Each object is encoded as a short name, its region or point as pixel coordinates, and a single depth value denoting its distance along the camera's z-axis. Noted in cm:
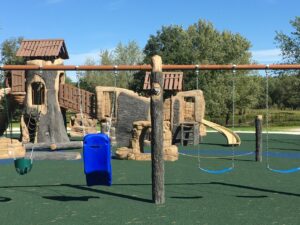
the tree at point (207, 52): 4231
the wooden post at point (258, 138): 1322
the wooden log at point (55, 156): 1459
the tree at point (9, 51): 5301
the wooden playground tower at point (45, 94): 1842
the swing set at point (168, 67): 768
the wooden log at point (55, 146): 1634
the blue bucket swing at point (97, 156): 706
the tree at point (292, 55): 3712
